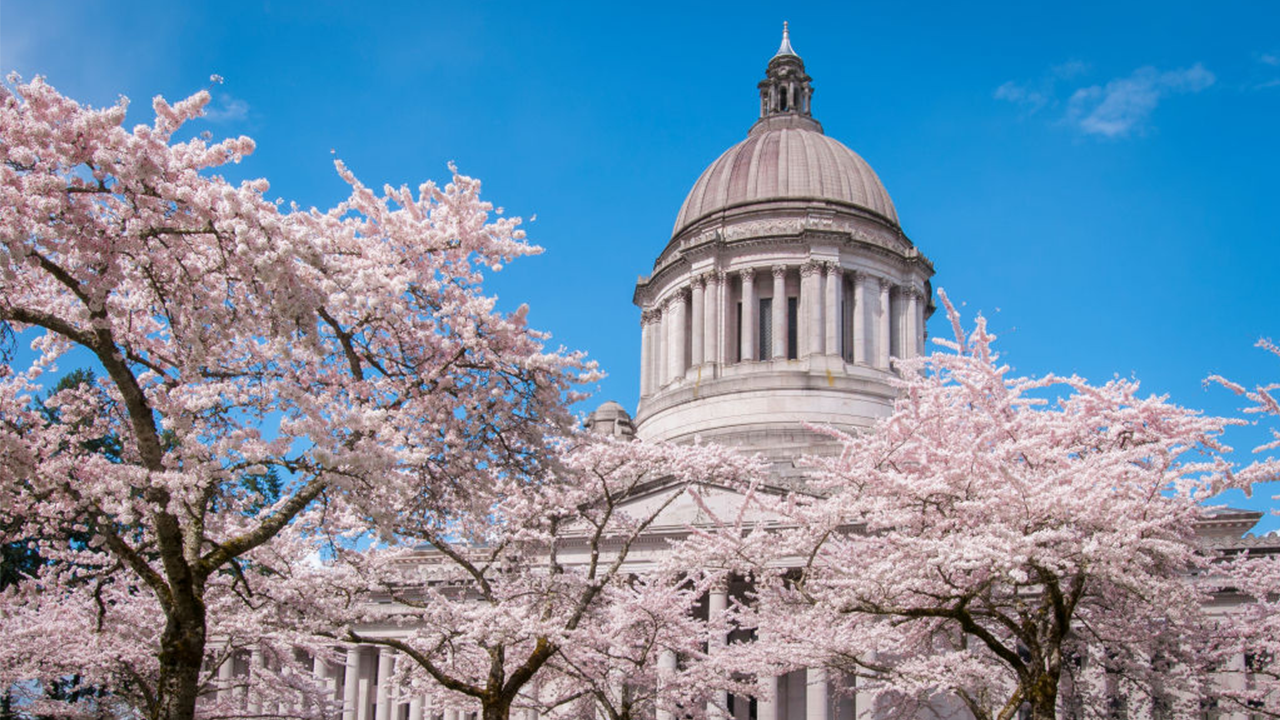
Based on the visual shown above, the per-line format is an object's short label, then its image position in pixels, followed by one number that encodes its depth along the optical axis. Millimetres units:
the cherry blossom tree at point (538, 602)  22906
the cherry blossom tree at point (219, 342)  13008
